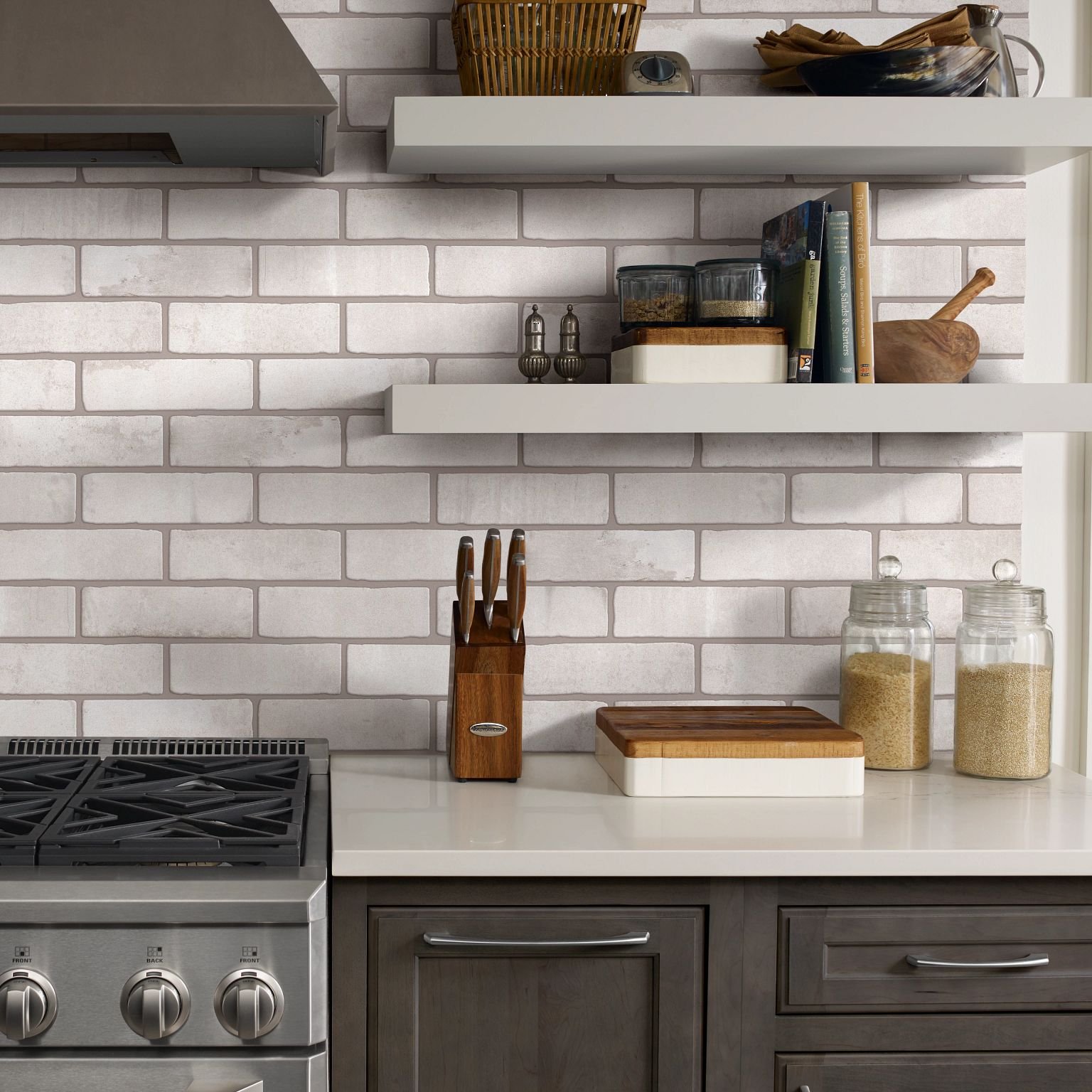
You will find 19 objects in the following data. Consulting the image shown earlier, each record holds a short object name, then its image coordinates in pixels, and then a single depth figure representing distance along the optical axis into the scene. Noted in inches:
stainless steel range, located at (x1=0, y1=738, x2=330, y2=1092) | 53.4
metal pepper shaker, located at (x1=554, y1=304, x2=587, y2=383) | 76.7
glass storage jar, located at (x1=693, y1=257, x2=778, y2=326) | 72.4
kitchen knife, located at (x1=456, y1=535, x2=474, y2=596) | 69.7
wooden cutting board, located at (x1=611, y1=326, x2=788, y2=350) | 71.4
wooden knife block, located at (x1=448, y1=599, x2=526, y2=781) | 69.2
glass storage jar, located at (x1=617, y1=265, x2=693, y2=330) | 73.9
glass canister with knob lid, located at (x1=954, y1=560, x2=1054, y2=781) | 71.1
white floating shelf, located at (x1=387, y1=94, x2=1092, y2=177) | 69.1
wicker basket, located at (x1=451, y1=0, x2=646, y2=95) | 70.3
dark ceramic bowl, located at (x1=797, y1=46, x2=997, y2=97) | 70.4
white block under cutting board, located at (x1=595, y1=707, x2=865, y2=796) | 67.3
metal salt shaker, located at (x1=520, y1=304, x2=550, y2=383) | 76.2
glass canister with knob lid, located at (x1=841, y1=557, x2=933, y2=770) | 74.0
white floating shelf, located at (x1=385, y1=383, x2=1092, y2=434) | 69.6
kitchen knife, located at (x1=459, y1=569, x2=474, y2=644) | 68.9
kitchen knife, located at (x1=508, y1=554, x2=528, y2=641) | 68.9
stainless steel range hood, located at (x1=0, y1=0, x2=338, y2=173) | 60.7
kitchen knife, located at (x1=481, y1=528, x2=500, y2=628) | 70.5
